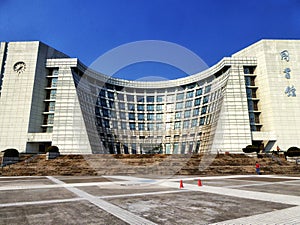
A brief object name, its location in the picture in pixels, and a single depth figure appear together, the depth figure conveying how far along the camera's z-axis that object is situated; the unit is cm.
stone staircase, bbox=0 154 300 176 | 2514
